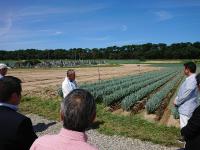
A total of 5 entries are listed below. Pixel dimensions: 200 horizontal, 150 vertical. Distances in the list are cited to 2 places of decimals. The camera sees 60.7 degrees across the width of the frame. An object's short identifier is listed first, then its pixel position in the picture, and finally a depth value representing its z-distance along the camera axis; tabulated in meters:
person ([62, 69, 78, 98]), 4.41
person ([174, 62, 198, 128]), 3.26
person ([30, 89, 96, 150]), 1.14
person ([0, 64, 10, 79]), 4.22
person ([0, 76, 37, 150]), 1.44
